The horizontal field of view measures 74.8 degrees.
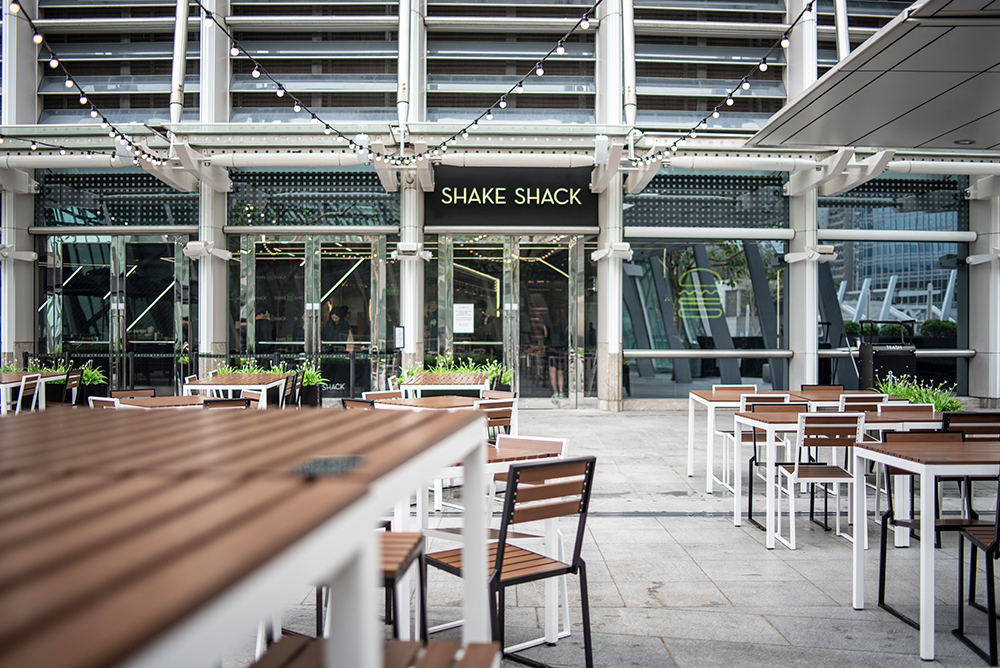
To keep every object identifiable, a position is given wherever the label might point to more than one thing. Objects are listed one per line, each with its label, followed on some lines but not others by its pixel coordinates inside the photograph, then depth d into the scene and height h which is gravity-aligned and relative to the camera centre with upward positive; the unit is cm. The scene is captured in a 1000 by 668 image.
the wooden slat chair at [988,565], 287 -109
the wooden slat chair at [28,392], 785 -66
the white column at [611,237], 1195 +184
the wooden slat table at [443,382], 746 -53
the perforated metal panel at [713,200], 1271 +267
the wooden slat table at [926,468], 296 -64
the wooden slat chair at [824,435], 458 -72
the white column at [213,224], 1202 +213
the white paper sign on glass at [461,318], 1248 +37
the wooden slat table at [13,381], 740 -51
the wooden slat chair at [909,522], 336 -98
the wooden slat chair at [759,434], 511 -91
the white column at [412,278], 1201 +110
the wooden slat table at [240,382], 740 -52
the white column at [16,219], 1217 +228
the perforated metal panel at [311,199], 1257 +268
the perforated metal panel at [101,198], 1263 +272
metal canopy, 386 +181
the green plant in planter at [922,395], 661 -63
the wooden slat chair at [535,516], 252 -74
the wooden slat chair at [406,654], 153 -78
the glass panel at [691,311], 1253 +50
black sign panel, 1243 +263
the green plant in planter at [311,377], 1021 -62
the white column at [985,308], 1266 +54
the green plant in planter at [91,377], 1064 -63
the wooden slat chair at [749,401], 600 -64
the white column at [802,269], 1234 +128
